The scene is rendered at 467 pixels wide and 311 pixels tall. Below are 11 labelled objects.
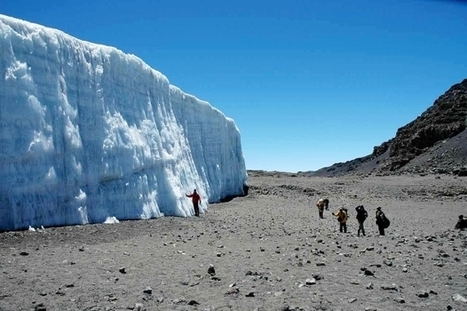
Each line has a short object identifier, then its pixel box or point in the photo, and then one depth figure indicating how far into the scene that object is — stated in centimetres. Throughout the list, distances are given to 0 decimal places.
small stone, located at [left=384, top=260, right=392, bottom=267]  912
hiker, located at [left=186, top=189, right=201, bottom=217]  1966
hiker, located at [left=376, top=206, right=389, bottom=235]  1512
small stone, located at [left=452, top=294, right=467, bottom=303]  673
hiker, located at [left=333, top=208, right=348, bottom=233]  1615
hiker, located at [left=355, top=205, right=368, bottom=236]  1526
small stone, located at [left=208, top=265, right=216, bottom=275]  843
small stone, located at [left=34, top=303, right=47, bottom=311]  614
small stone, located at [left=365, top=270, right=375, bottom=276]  834
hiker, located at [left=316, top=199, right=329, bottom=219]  2209
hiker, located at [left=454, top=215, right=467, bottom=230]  1565
